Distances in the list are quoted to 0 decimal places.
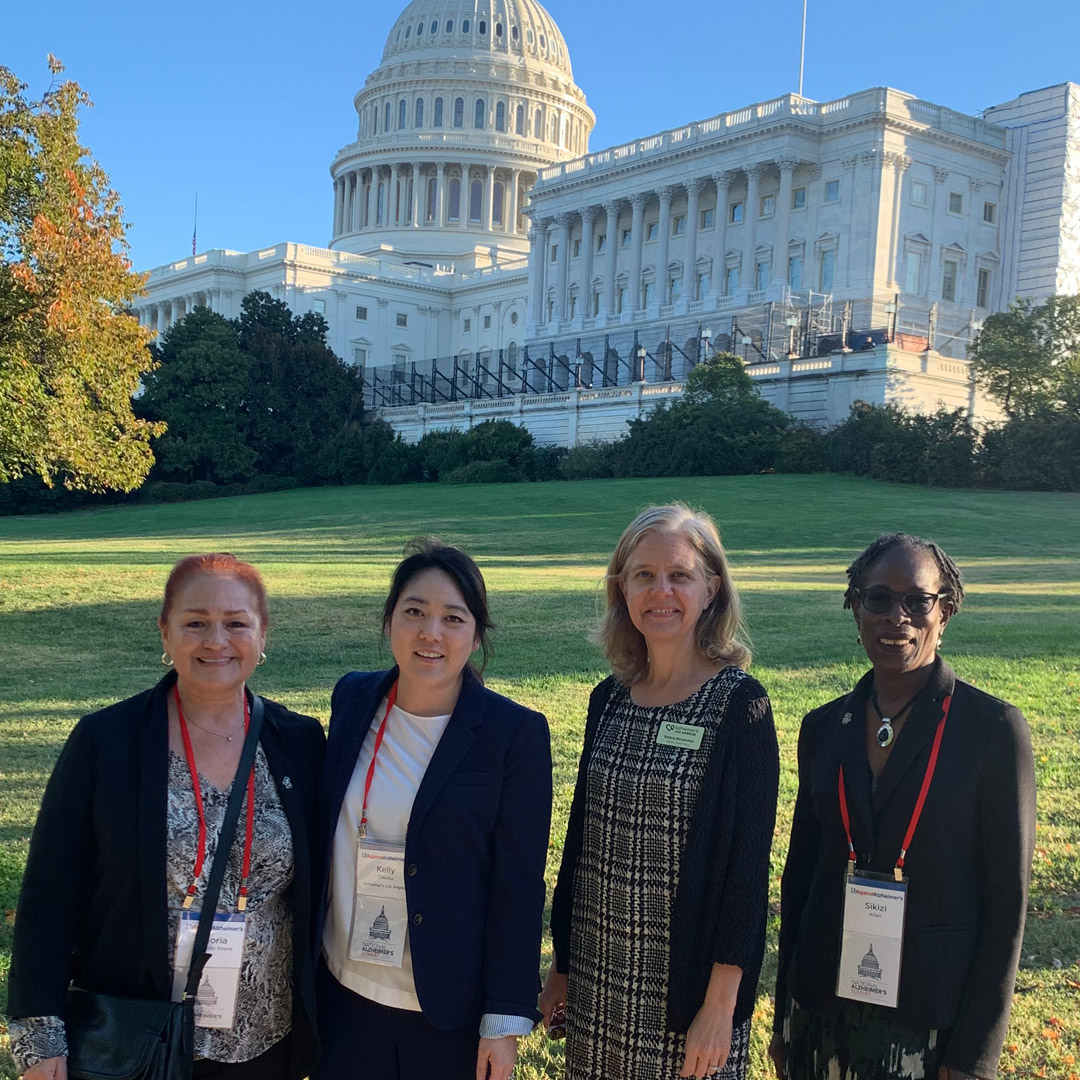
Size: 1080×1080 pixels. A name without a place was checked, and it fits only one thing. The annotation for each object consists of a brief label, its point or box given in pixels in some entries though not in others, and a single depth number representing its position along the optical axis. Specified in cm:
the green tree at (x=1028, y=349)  4150
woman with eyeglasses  328
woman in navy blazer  342
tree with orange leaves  1568
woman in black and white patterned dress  347
